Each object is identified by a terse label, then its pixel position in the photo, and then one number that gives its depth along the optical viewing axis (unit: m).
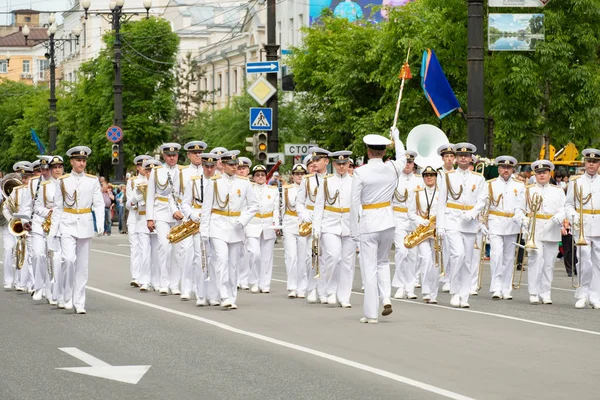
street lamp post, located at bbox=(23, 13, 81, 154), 58.09
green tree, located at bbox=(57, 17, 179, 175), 58.97
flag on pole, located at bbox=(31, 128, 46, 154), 66.06
